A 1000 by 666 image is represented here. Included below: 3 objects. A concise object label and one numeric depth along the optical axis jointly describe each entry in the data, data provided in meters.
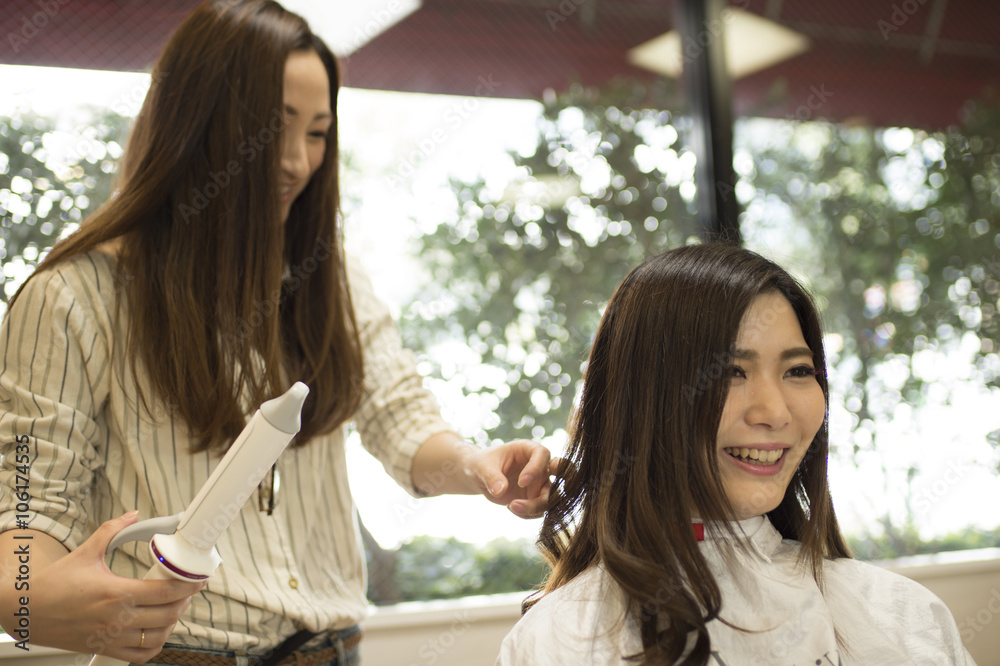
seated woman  1.20
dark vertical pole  2.77
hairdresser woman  1.13
